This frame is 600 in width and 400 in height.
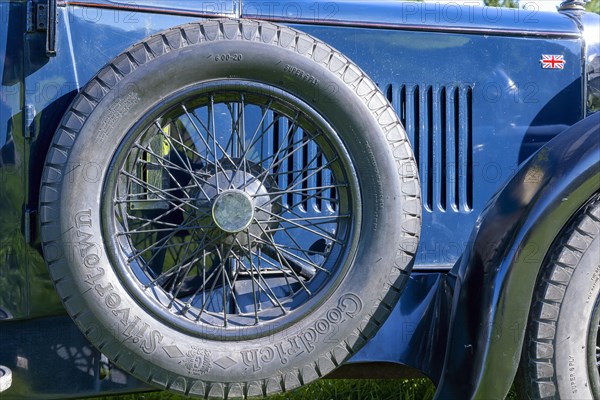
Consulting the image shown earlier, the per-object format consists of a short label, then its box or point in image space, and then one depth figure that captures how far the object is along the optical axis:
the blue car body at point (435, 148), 2.23
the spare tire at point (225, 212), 2.29
